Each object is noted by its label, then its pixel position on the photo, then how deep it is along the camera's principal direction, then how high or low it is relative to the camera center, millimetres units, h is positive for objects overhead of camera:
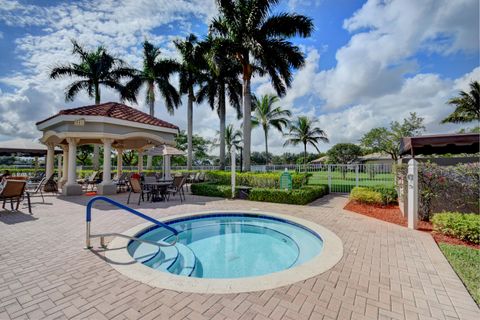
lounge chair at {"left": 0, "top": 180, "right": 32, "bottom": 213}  7438 -811
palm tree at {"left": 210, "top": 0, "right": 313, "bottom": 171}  13594 +8183
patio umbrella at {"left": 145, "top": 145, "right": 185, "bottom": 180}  13541 +846
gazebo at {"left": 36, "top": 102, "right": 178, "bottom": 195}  12164 +2235
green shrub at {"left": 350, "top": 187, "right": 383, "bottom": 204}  9344 -1313
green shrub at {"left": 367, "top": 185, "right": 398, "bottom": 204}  9680 -1259
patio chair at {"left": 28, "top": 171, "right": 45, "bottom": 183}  16250 -845
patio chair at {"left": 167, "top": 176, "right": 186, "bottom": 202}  10865 -890
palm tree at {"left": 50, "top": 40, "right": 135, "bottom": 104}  20734 +9036
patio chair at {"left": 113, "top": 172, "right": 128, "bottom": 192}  14085 -1009
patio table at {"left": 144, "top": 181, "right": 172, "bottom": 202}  10681 -1149
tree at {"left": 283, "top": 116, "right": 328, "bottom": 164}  32875 +4934
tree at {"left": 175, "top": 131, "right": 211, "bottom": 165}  44062 +3701
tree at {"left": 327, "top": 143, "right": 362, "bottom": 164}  43188 +2455
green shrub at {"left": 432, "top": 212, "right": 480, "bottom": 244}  5062 -1439
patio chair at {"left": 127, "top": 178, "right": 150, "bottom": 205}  11938 -984
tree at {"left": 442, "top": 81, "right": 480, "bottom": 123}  24234 +6721
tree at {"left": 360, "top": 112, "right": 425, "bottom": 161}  27000 +3879
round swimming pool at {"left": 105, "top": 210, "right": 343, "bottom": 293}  3344 -1994
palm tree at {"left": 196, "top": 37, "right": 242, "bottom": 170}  20166 +7069
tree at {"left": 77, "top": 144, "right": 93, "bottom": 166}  38128 +2292
